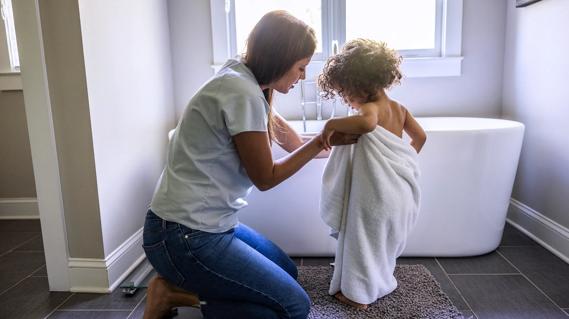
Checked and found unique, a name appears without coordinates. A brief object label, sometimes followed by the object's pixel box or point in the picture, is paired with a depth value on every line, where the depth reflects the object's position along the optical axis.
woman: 1.18
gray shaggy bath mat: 1.54
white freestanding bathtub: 1.90
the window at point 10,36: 2.73
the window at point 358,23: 2.62
